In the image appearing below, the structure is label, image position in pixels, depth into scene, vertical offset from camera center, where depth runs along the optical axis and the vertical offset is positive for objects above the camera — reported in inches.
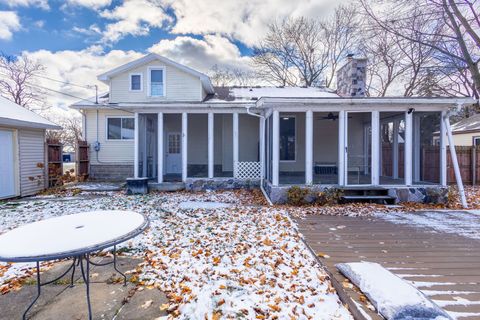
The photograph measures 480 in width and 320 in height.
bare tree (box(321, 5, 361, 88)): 736.3 +363.2
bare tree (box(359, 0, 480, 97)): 442.0 +242.9
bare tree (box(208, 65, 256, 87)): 941.2 +296.8
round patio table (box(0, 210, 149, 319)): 79.2 -28.2
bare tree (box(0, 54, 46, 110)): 746.2 +239.7
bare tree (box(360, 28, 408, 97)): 638.0 +260.5
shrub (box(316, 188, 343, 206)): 288.2 -43.5
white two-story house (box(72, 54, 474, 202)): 299.1 +41.2
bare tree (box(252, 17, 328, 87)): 825.5 +339.7
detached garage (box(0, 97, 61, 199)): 314.8 +9.8
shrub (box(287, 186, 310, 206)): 285.0 -41.7
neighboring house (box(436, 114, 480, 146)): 600.0 +59.4
